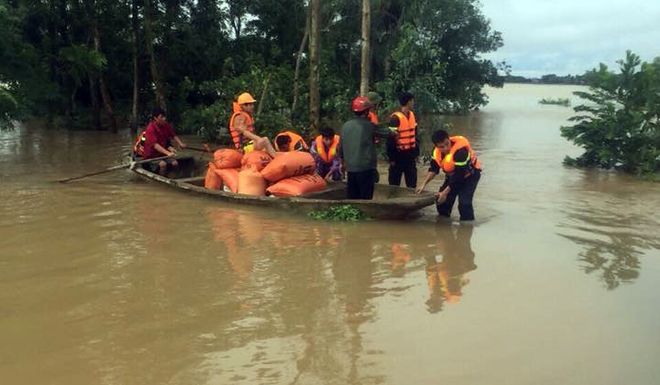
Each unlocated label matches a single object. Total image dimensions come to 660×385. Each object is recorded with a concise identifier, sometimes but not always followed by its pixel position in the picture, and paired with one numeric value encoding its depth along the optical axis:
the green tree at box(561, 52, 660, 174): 12.00
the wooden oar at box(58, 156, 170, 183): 9.84
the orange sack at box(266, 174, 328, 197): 7.66
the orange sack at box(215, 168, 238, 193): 8.34
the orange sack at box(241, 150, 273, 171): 8.06
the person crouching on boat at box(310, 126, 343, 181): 8.38
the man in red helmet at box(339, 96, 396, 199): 7.15
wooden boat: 7.00
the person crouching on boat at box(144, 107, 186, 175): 9.92
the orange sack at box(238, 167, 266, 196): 7.98
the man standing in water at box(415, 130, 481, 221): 6.94
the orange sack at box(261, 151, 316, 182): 7.71
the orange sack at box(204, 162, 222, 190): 8.75
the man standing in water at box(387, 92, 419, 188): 7.95
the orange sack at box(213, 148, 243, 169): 8.52
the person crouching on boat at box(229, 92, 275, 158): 8.45
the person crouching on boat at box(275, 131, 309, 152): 8.43
